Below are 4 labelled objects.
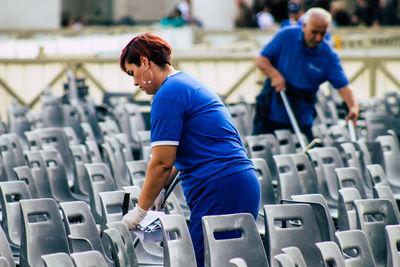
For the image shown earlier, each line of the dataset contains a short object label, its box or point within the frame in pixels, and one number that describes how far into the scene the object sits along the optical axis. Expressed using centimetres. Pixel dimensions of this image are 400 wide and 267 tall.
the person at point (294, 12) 2484
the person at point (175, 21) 4079
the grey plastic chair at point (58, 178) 1371
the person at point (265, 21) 4475
